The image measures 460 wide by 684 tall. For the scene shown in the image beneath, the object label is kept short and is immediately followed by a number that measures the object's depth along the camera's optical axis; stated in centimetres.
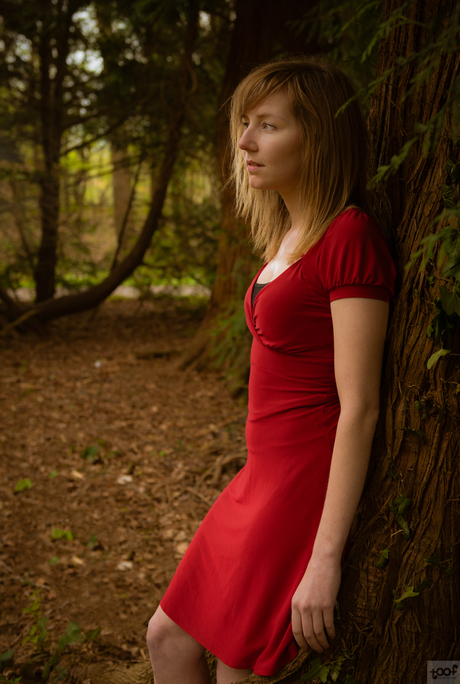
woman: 121
